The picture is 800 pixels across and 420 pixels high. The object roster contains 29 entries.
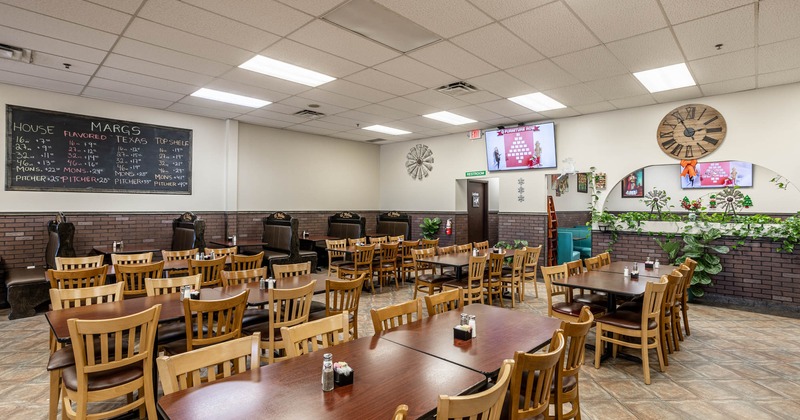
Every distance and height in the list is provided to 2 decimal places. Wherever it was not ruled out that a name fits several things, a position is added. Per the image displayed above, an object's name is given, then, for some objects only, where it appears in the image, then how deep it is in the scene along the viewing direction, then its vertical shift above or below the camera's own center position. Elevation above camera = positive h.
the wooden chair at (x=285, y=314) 3.13 -0.83
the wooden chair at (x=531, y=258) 6.49 -0.74
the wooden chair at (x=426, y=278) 5.78 -0.98
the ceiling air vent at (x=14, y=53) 4.47 +1.88
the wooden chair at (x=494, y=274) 5.77 -0.91
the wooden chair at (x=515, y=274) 6.05 -0.95
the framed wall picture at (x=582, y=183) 9.78 +0.78
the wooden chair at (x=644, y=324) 3.50 -1.02
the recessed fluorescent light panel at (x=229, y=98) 6.38 +1.98
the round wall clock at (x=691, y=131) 6.25 +1.35
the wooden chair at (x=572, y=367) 2.20 -0.90
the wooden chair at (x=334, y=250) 7.32 -0.65
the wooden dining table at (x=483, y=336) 2.14 -0.76
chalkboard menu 6.12 +1.05
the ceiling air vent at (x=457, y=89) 5.88 +1.92
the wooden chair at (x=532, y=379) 1.80 -0.80
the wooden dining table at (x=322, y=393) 1.55 -0.77
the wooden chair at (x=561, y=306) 4.07 -1.01
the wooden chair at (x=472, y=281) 5.37 -0.96
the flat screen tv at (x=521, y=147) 8.10 +1.43
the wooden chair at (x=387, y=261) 7.21 -0.87
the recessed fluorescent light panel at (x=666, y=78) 5.26 +1.91
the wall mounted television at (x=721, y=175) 7.79 +0.81
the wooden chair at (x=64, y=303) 2.60 -0.73
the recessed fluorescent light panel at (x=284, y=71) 5.03 +1.95
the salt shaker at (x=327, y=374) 1.73 -0.70
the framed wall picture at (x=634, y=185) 9.77 +0.72
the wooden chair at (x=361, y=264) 6.68 -0.86
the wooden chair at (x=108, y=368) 2.30 -0.97
